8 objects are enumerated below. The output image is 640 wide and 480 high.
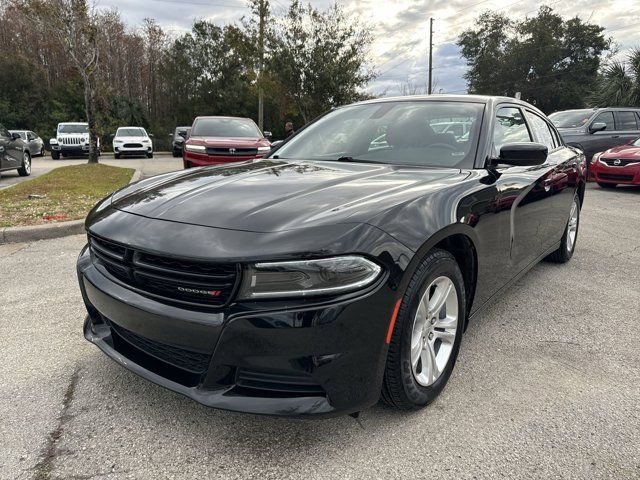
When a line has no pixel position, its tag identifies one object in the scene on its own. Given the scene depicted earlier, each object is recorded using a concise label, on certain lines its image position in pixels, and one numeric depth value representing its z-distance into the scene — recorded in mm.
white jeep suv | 20516
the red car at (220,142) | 9594
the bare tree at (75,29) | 13086
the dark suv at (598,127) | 11406
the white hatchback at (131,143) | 20766
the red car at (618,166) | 9562
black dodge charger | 1645
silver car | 20556
